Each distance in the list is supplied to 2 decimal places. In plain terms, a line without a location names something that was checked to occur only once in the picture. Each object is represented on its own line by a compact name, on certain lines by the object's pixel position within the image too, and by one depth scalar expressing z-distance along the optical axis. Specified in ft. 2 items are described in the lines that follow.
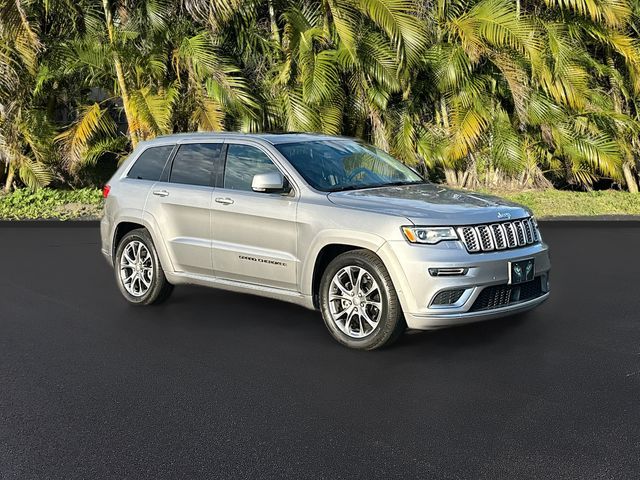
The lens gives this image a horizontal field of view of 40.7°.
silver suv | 21.03
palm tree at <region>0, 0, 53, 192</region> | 59.06
